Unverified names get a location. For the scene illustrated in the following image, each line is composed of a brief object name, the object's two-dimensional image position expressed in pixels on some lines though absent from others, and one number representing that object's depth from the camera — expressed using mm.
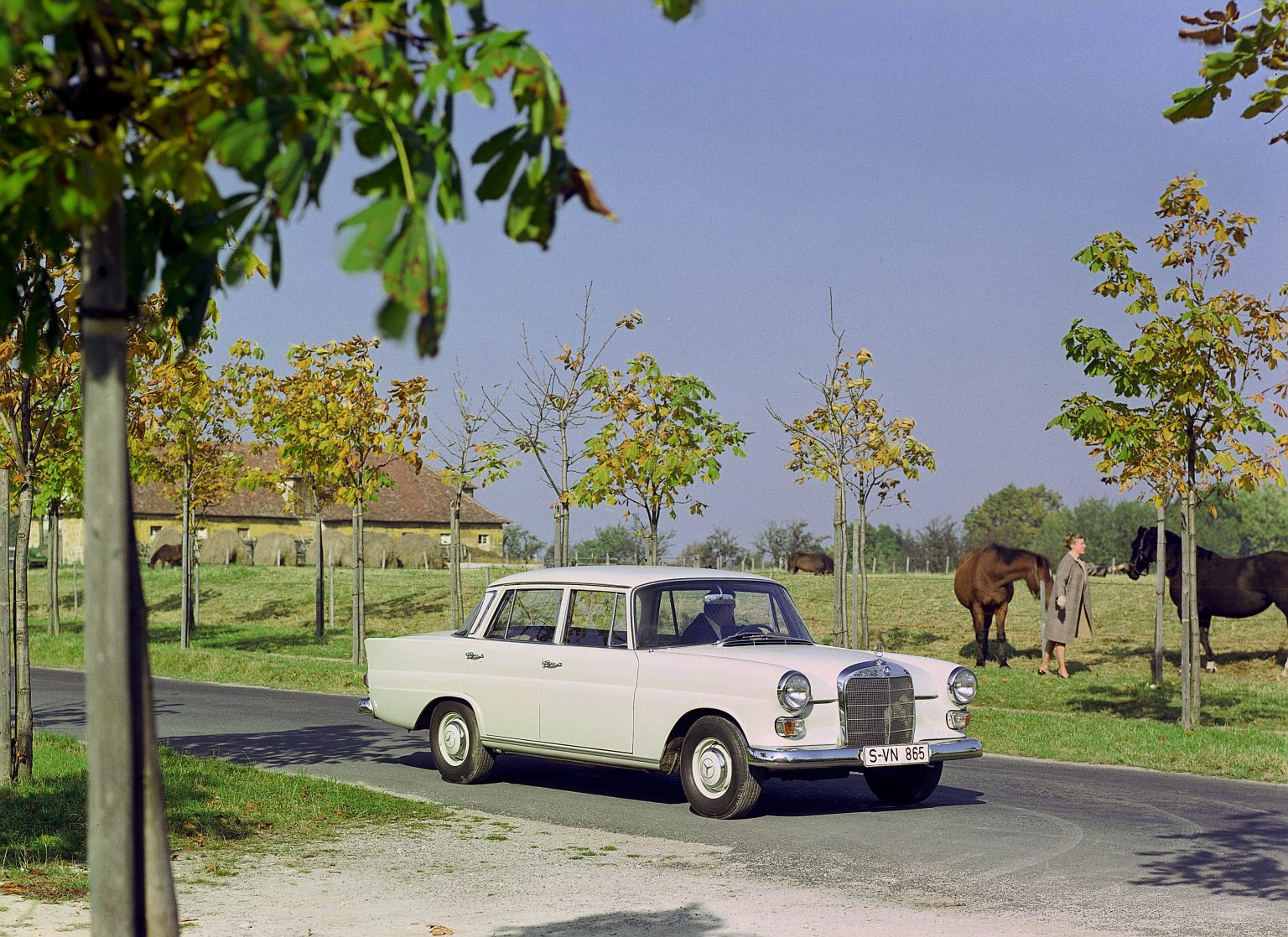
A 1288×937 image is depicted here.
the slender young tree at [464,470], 27031
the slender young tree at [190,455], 29323
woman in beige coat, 23266
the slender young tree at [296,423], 28422
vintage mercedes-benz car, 10875
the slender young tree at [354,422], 26531
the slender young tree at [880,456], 24594
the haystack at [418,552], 70812
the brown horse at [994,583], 26031
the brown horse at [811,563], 61562
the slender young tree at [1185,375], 16438
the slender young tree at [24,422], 10906
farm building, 78062
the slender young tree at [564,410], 22422
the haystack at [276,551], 68188
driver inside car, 11906
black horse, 24875
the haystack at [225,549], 69688
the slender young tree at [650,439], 22703
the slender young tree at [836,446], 20641
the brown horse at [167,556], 69688
